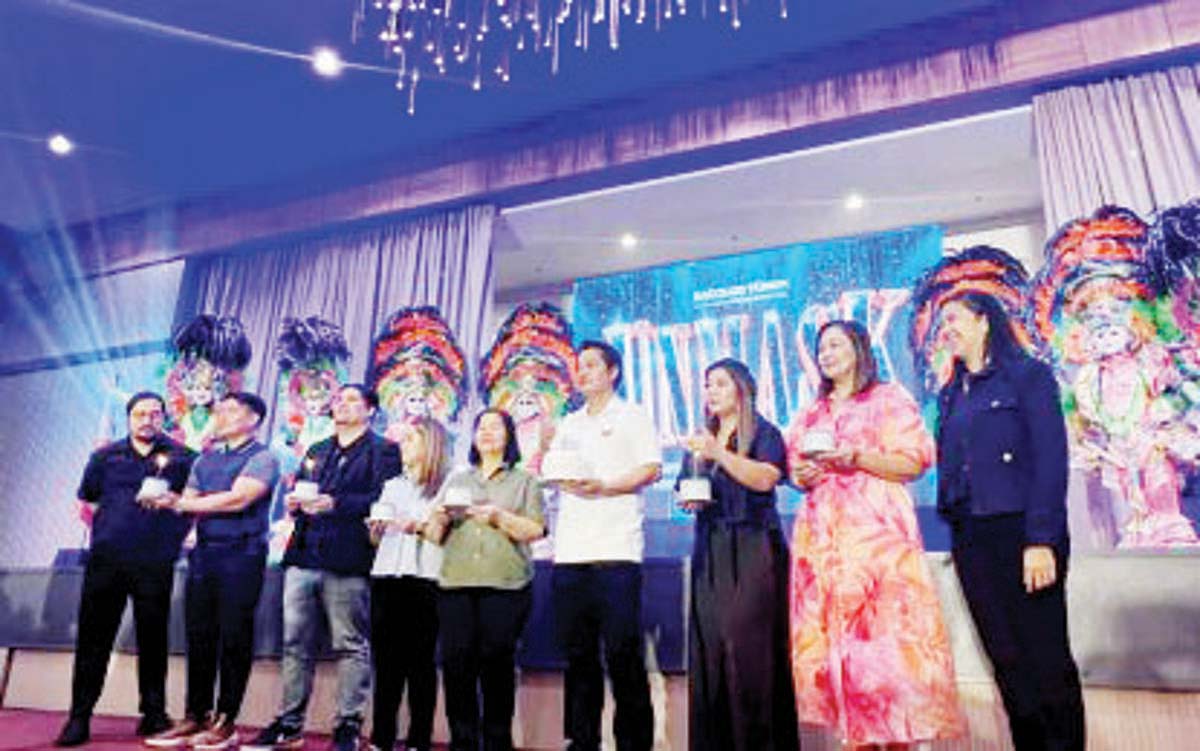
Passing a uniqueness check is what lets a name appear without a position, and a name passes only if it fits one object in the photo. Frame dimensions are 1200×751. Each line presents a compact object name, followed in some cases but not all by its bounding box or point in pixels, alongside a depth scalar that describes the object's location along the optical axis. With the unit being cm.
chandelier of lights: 476
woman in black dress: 252
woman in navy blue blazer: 207
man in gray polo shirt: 346
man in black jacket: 323
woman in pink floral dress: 222
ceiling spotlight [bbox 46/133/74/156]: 630
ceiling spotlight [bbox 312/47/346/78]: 539
